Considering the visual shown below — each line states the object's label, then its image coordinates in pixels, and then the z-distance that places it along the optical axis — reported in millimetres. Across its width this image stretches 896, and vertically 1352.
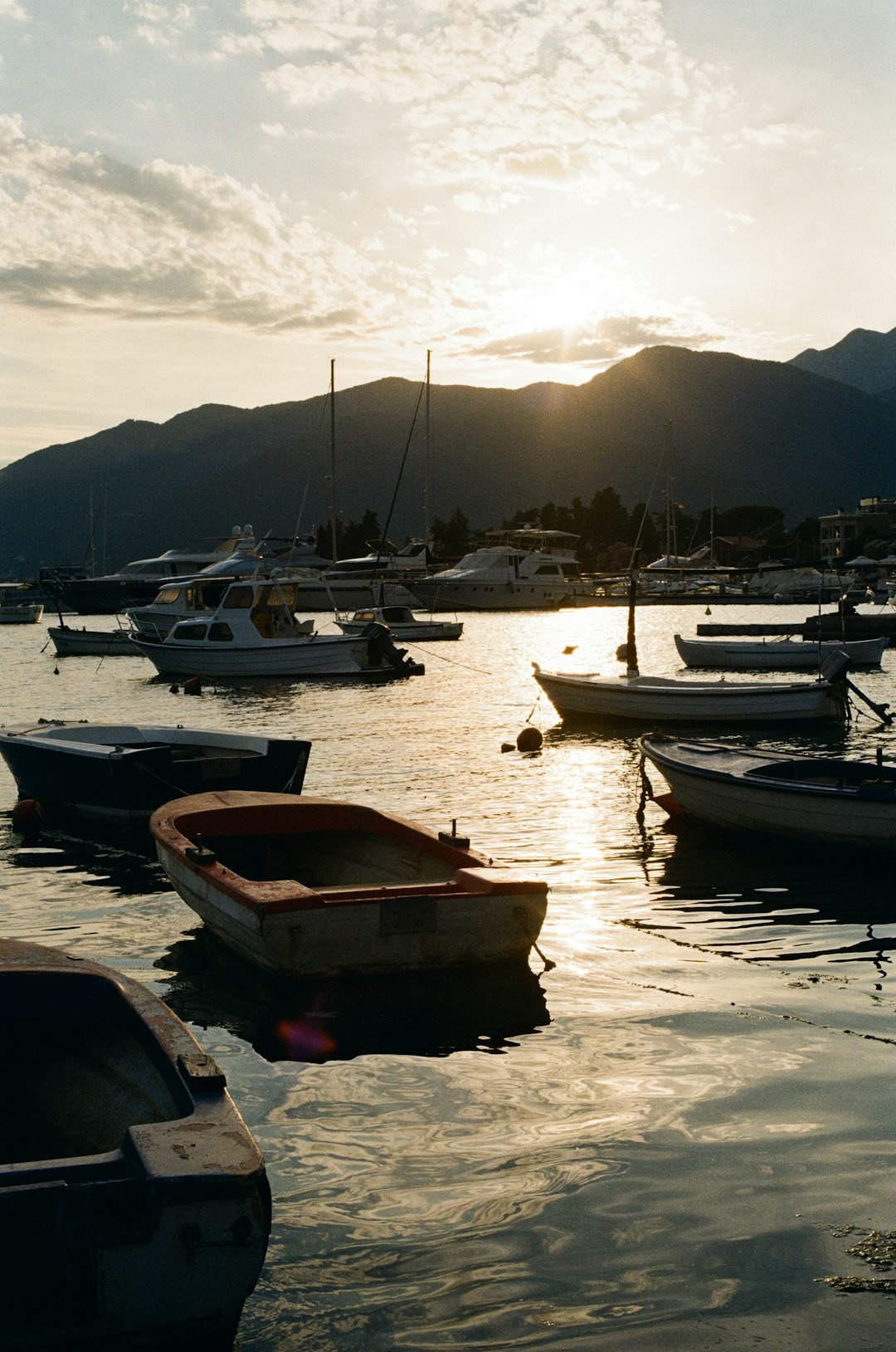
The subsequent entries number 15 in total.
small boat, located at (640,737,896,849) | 13734
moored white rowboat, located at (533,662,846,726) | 26781
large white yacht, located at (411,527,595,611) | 97875
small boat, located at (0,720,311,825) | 15914
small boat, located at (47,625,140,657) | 58438
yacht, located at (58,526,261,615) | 81688
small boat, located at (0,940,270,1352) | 4172
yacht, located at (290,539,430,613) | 92062
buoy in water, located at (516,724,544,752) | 25438
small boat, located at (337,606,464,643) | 61156
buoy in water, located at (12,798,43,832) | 17156
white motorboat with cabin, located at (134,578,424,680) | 40312
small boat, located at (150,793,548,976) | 9117
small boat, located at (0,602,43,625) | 100188
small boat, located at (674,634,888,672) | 43312
